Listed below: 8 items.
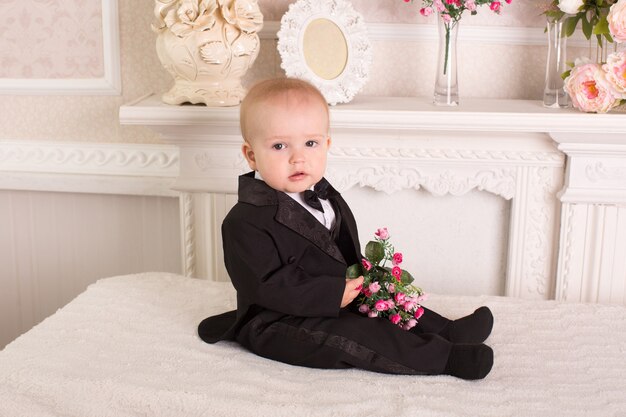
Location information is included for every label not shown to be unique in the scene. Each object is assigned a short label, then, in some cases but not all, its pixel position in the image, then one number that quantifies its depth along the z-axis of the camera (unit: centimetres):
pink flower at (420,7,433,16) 221
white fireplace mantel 221
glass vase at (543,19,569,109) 227
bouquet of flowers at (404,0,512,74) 216
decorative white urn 220
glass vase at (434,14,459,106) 225
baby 172
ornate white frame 226
